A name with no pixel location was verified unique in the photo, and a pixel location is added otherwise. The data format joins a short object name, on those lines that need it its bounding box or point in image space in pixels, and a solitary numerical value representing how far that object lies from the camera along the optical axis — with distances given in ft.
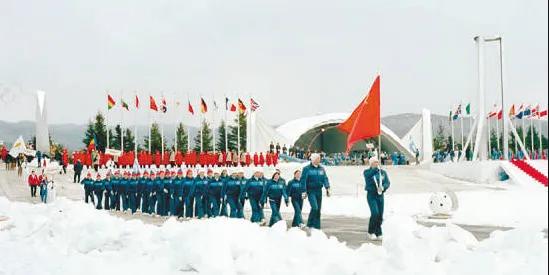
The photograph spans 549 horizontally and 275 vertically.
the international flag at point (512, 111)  153.94
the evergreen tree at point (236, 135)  241.14
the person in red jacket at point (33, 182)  95.62
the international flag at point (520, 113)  134.76
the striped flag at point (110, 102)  131.32
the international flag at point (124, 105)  133.90
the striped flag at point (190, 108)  138.21
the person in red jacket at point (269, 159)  128.67
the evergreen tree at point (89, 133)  236.79
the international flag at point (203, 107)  136.65
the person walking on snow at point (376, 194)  37.58
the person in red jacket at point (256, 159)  126.23
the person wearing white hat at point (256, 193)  49.62
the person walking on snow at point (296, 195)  45.21
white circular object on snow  50.72
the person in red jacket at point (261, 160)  127.66
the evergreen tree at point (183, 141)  227.61
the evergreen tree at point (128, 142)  224.06
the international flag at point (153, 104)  134.00
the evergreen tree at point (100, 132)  234.21
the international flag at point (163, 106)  135.80
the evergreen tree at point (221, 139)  271.86
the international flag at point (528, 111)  129.39
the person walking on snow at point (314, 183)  41.65
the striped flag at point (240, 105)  138.82
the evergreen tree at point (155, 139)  248.73
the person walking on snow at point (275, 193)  46.85
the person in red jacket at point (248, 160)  125.59
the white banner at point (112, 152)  115.61
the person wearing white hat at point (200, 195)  57.91
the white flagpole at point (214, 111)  142.82
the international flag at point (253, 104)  143.13
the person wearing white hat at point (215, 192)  56.44
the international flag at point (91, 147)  124.98
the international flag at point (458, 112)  157.69
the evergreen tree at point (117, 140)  234.38
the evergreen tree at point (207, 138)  253.03
